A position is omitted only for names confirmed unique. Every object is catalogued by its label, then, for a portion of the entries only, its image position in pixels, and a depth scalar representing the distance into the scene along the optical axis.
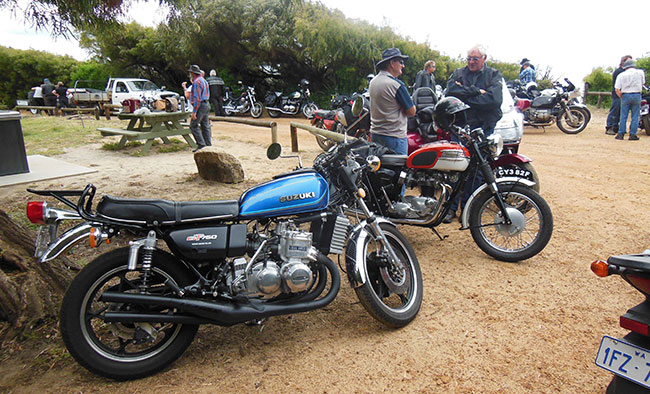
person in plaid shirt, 8.62
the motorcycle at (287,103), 17.61
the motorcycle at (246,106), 17.55
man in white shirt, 9.77
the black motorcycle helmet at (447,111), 4.05
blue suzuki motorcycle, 2.24
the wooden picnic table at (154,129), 8.92
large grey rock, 6.17
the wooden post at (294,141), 8.69
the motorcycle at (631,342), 1.64
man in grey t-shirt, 4.56
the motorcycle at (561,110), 11.62
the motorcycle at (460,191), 3.77
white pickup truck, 19.23
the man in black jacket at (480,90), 4.87
